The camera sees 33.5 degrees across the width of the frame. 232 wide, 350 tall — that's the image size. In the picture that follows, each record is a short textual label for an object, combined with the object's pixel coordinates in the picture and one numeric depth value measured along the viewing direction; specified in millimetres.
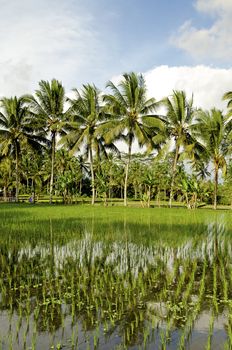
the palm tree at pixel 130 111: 28547
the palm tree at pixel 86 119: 30500
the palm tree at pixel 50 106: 31534
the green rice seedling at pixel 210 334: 3208
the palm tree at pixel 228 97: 26422
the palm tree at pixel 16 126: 32344
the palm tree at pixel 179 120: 29375
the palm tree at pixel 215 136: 29953
